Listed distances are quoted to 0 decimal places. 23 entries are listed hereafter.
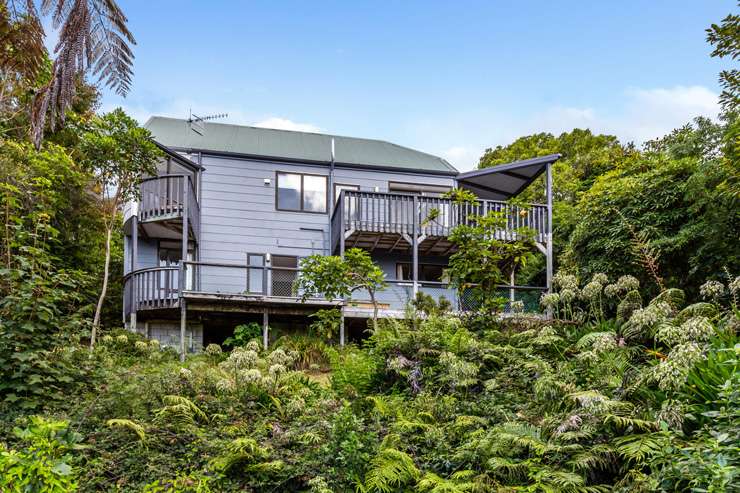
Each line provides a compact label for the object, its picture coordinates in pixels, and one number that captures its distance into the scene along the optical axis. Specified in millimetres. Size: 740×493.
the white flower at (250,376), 7594
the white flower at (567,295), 8547
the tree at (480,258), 10961
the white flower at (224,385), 7530
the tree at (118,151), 13742
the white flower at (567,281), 8749
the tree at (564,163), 19781
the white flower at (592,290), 8367
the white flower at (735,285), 6282
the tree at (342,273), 11852
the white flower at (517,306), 9578
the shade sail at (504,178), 17328
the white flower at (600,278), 8531
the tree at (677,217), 11688
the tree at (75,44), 4582
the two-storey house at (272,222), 14945
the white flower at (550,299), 8500
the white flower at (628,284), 8203
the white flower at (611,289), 8241
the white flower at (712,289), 6850
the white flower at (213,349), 11019
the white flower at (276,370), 7965
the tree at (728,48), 9141
